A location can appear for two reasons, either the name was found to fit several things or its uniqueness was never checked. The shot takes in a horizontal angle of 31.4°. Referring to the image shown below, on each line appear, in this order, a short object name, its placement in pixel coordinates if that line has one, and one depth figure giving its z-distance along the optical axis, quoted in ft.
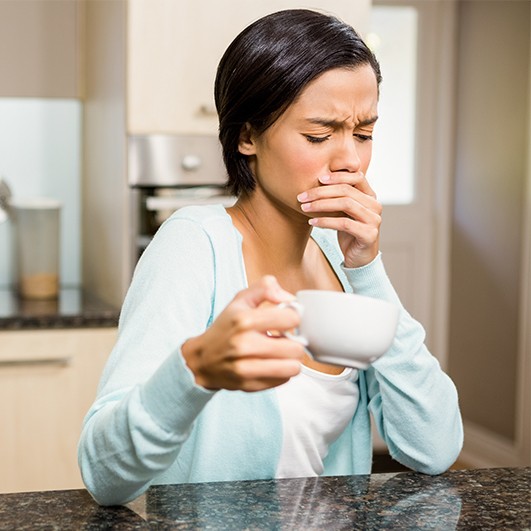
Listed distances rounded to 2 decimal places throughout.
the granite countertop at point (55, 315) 8.14
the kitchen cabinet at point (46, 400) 8.21
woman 3.79
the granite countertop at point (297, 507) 3.04
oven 8.71
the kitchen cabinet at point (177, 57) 8.54
